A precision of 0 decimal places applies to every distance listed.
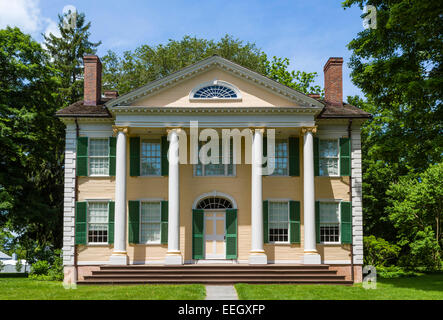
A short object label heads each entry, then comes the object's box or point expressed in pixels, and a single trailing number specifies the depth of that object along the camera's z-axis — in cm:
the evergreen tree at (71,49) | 4053
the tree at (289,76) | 4288
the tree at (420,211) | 3388
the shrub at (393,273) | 2667
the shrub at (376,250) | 3034
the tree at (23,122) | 2892
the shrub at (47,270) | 2577
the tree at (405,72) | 1927
